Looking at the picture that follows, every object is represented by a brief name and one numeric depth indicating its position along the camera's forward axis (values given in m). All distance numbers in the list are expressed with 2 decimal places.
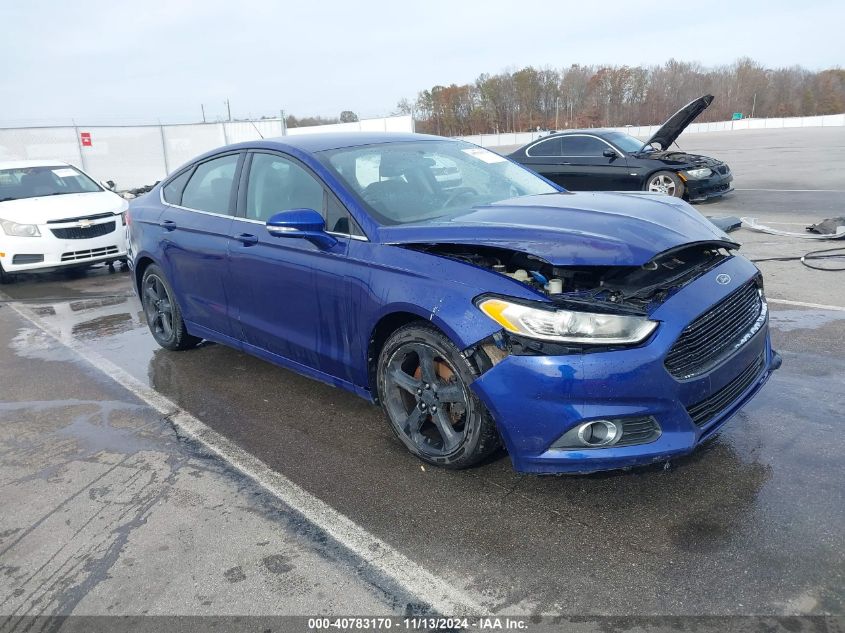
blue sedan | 2.79
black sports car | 12.12
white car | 8.89
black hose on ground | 7.63
